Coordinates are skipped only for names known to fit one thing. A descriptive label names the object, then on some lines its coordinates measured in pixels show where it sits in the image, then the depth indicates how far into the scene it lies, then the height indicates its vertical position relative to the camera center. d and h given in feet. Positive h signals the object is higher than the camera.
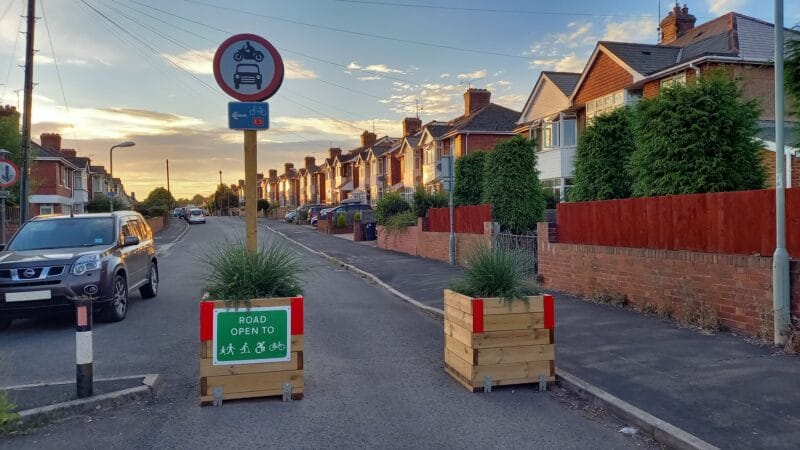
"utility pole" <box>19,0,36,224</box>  60.29 +10.91
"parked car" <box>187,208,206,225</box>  217.77 +3.97
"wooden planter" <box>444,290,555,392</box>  19.80 -3.72
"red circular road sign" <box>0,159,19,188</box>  48.03 +4.31
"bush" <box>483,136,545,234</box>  55.47 +3.29
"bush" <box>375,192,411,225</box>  89.35 +2.66
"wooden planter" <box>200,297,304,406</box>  18.45 -4.23
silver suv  29.01 -1.80
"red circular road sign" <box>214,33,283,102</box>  20.81 +5.32
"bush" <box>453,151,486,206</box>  67.21 +5.03
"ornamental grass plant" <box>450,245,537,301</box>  20.59 -1.72
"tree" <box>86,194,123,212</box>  142.31 +5.32
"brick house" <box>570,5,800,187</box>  64.80 +19.21
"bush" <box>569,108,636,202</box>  46.03 +4.85
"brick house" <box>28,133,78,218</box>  145.48 +11.33
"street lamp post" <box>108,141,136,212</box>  131.42 +15.69
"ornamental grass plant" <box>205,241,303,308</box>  19.26 -1.52
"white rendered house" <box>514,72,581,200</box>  92.53 +15.45
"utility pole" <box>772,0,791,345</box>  23.49 -0.46
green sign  18.69 -3.26
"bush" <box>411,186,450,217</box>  75.83 +3.01
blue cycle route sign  20.71 +3.70
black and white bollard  18.56 -3.63
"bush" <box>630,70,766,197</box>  32.78 +4.43
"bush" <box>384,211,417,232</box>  78.79 +0.58
